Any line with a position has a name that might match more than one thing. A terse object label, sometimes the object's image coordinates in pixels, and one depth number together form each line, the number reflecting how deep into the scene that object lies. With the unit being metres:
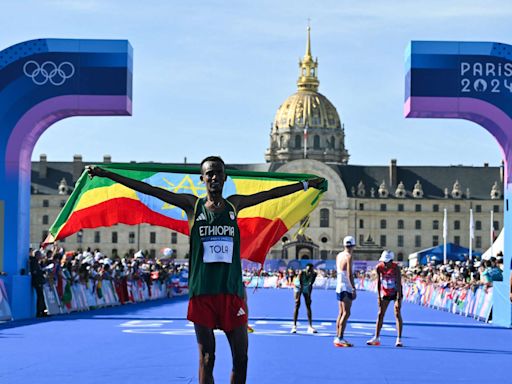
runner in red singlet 18.33
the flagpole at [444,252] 58.91
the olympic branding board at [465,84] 24.75
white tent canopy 44.94
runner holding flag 8.69
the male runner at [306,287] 21.69
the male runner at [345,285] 18.11
